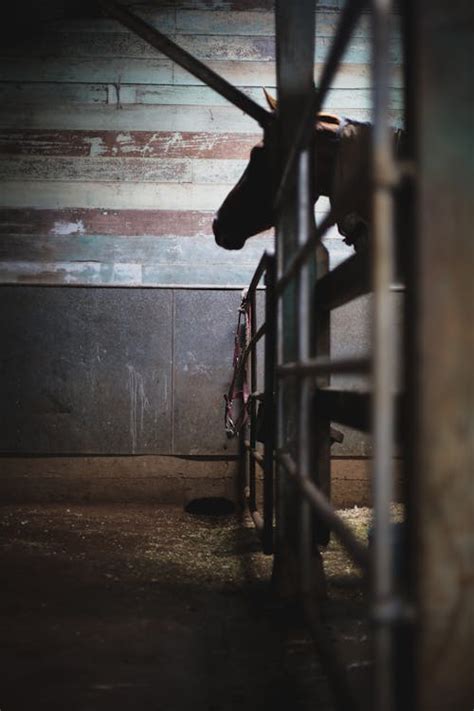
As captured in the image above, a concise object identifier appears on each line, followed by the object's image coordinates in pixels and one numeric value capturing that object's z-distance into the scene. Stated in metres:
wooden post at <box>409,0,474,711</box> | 0.88
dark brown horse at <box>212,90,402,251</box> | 2.54
